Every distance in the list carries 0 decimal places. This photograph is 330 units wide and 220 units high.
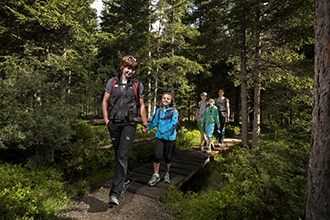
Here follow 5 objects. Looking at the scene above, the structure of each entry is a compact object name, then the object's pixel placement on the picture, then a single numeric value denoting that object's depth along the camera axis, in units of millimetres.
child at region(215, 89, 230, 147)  10047
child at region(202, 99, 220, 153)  8953
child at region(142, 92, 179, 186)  5438
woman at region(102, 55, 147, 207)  3980
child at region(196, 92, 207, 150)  9566
